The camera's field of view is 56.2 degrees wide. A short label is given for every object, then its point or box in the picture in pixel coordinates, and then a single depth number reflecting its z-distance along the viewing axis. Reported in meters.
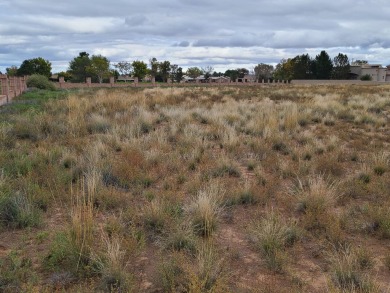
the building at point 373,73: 96.31
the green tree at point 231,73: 130.88
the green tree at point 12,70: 88.25
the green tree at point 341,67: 89.06
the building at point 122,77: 98.03
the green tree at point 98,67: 82.06
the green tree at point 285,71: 99.88
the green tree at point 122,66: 98.56
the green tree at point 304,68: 91.50
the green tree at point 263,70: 124.24
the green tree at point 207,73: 125.63
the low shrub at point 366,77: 88.38
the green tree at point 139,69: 91.19
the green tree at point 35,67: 76.42
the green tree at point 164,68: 91.50
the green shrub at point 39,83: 36.12
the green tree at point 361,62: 151.38
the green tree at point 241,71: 131.43
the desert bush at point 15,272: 3.28
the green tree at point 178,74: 94.01
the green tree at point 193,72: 121.62
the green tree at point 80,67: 85.78
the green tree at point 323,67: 88.46
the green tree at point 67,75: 91.14
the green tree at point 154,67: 92.25
